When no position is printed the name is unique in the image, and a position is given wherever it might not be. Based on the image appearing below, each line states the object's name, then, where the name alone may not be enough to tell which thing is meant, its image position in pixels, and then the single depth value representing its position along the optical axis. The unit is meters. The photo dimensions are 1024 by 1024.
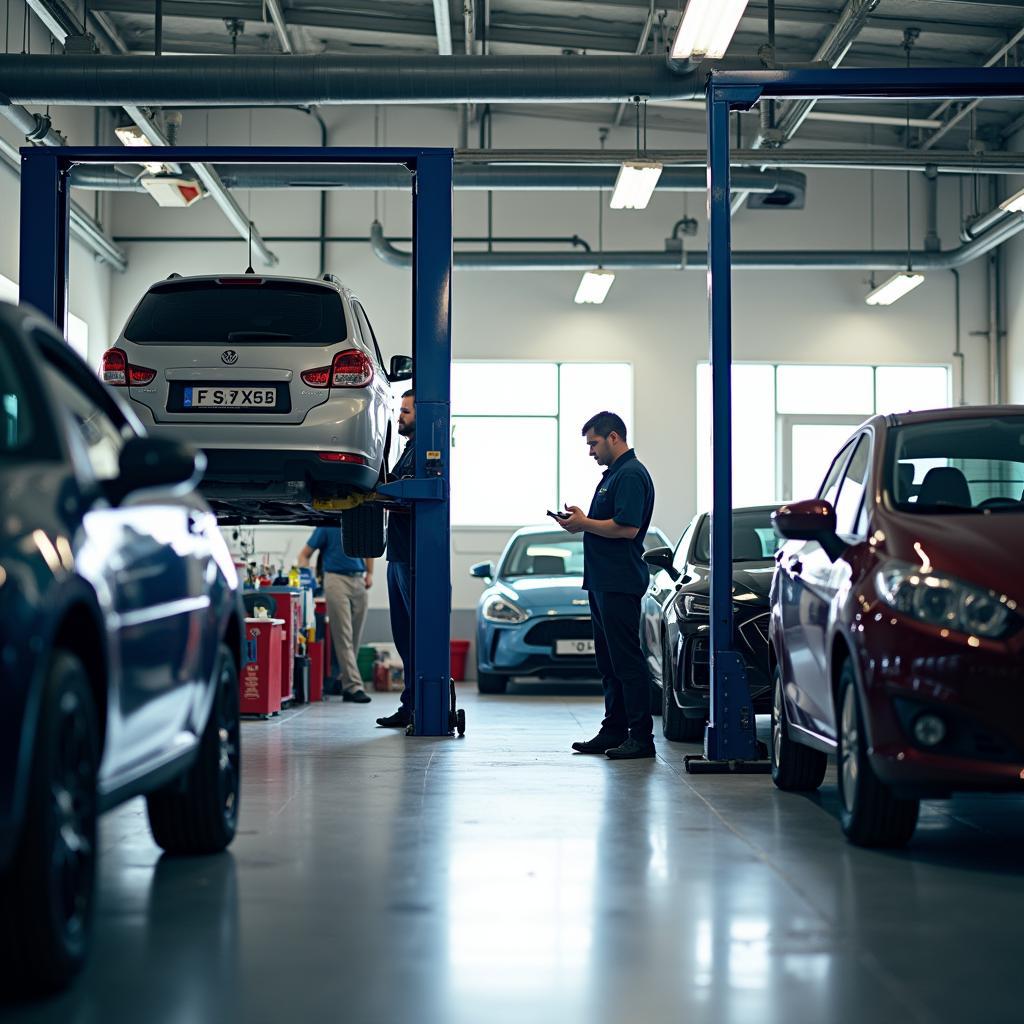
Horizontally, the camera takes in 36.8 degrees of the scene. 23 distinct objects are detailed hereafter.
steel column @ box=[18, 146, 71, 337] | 10.13
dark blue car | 3.10
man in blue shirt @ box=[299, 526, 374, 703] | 14.47
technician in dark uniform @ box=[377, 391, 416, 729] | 10.49
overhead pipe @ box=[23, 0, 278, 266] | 13.84
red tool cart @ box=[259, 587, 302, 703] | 13.27
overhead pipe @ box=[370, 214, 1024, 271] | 19.59
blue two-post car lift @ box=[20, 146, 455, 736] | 10.03
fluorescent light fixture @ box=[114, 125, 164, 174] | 13.74
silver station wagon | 8.38
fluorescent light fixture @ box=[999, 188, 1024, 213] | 15.20
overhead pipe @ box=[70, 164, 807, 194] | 16.89
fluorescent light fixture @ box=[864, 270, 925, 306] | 18.62
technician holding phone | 8.62
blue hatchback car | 14.19
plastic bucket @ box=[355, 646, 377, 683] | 18.17
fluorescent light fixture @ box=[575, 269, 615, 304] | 18.72
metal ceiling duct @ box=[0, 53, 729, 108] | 12.38
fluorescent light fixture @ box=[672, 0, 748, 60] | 9.95
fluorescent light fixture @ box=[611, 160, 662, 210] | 14.07
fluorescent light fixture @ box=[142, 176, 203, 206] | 15.04
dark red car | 4.84
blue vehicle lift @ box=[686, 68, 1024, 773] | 8.09
